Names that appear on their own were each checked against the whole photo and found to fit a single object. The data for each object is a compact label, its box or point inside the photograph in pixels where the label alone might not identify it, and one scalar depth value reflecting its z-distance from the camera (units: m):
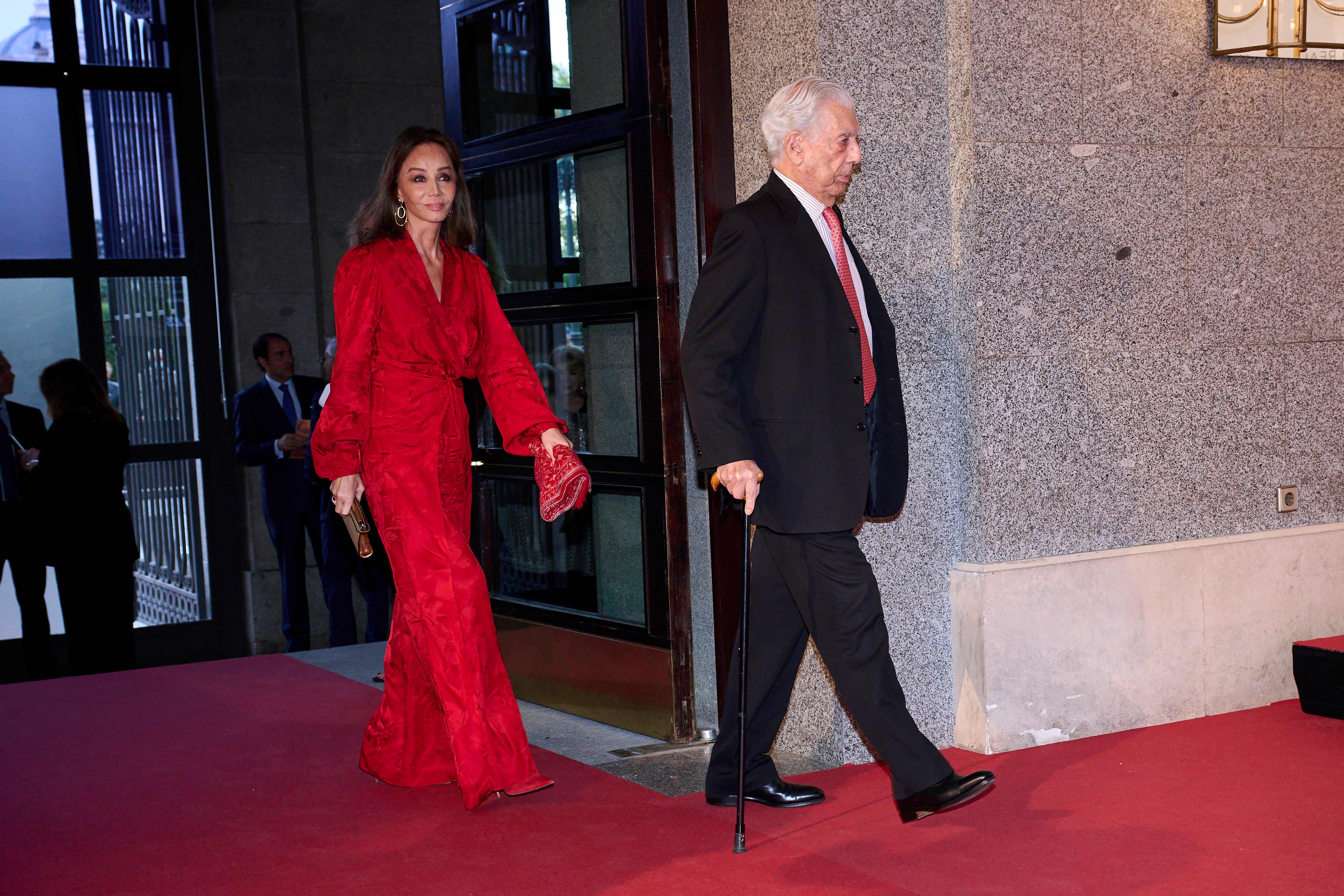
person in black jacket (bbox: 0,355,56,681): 7.11
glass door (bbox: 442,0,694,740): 4.47
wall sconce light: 4.62
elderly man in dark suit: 3.28
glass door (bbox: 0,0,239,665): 8.16
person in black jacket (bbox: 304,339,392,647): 7.04
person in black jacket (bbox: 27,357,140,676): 6.95
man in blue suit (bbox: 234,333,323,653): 7.40
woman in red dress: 3.83
